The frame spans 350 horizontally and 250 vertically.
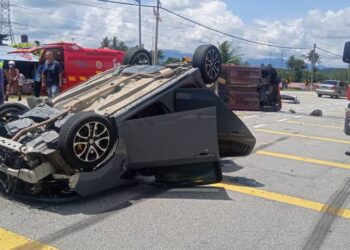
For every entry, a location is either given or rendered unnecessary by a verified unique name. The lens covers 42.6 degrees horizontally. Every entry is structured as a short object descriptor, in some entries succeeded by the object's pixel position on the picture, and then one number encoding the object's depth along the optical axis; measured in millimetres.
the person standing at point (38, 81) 12414
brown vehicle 15516
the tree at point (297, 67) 88125
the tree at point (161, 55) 60938
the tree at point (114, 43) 71562
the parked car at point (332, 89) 37500
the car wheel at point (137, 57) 7328
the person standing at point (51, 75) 10555
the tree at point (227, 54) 45844
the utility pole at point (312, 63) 74538
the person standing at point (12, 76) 20750
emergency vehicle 17656
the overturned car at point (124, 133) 4609
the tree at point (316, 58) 77950
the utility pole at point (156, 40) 29625
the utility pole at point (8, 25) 49500
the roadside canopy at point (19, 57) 24297
